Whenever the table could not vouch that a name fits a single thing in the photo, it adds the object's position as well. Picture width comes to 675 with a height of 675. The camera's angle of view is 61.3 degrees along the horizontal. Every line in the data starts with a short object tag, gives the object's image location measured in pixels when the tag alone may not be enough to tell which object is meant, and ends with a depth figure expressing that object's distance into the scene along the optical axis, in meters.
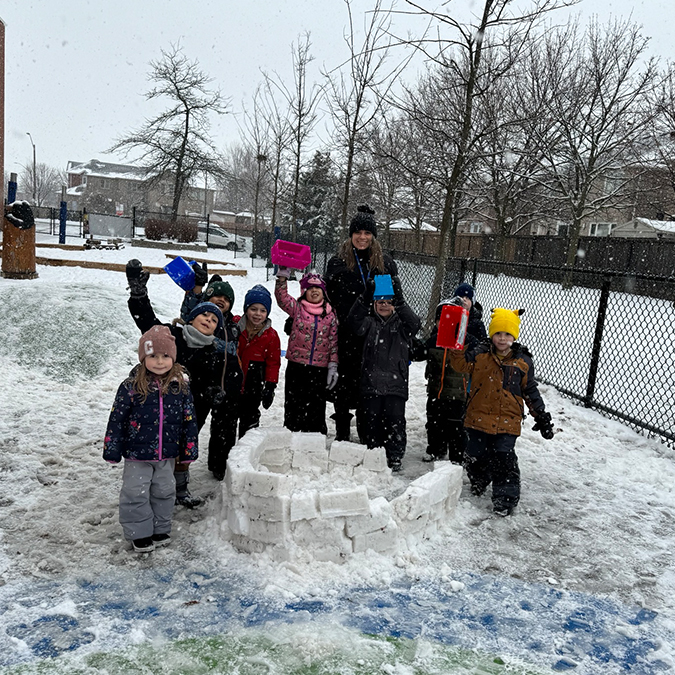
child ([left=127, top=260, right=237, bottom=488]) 3.83
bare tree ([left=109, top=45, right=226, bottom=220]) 30.36
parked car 31.14
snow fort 3.18
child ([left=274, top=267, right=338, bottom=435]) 4.52
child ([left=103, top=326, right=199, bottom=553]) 3.24
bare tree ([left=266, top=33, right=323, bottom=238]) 15.42
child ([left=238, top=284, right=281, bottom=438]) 4.38
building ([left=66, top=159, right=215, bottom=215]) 67.00
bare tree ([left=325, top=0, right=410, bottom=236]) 9.75
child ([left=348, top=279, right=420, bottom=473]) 4.48
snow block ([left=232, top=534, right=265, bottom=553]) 3.22
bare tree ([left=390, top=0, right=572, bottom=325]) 6.63
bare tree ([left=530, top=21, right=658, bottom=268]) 19.06
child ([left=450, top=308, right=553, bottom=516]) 4.05
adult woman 4.64
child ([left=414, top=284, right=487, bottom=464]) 4.64
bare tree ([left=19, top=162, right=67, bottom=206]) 80.32
